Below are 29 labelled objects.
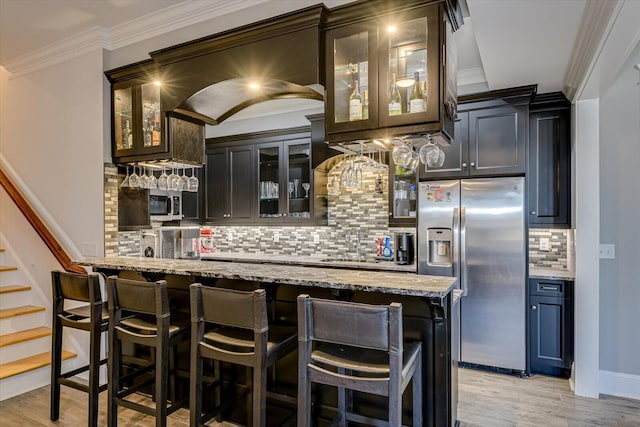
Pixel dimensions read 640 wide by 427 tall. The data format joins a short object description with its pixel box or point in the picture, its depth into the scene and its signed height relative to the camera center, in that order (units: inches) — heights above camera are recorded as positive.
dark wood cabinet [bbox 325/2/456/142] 88.5 +33.7
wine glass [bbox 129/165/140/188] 134.5 +11.9
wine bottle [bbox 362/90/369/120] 95.9 +26.1
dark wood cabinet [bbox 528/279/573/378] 137.2 -39.7
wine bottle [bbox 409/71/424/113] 90.0 +26.9
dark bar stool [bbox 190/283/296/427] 77.7 -26.5
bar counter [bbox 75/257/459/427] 80.3 -20.2
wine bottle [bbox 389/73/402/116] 93.4 +27.4
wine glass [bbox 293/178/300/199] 199.0 +14.4
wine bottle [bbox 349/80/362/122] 97.1 +27.3
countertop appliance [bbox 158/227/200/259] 186.2 -13.6
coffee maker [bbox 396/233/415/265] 169.9 -15.0
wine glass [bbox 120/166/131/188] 137.5 +11.4
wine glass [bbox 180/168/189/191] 132.8 +10.7
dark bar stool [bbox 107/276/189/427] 89.7 -27.9
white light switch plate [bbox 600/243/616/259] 130.6 -12.3
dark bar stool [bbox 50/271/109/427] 98.7 -28.4
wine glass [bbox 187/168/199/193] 135.3 +10.6
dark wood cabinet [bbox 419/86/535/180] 142.6 +28.5
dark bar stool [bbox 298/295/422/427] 66.4 -26.5
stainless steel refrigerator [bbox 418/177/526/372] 140.8 -15.2
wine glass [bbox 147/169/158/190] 135.4 +11.3
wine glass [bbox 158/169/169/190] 131.2 +11.2
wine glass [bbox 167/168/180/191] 131.1 +11.2
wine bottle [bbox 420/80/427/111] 89.7 +28.6
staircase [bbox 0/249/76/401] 123.0 -40.9
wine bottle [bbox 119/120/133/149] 134.9 +26.9
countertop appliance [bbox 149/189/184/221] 190.5 +4.8
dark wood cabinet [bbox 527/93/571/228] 144.6 +19.0
